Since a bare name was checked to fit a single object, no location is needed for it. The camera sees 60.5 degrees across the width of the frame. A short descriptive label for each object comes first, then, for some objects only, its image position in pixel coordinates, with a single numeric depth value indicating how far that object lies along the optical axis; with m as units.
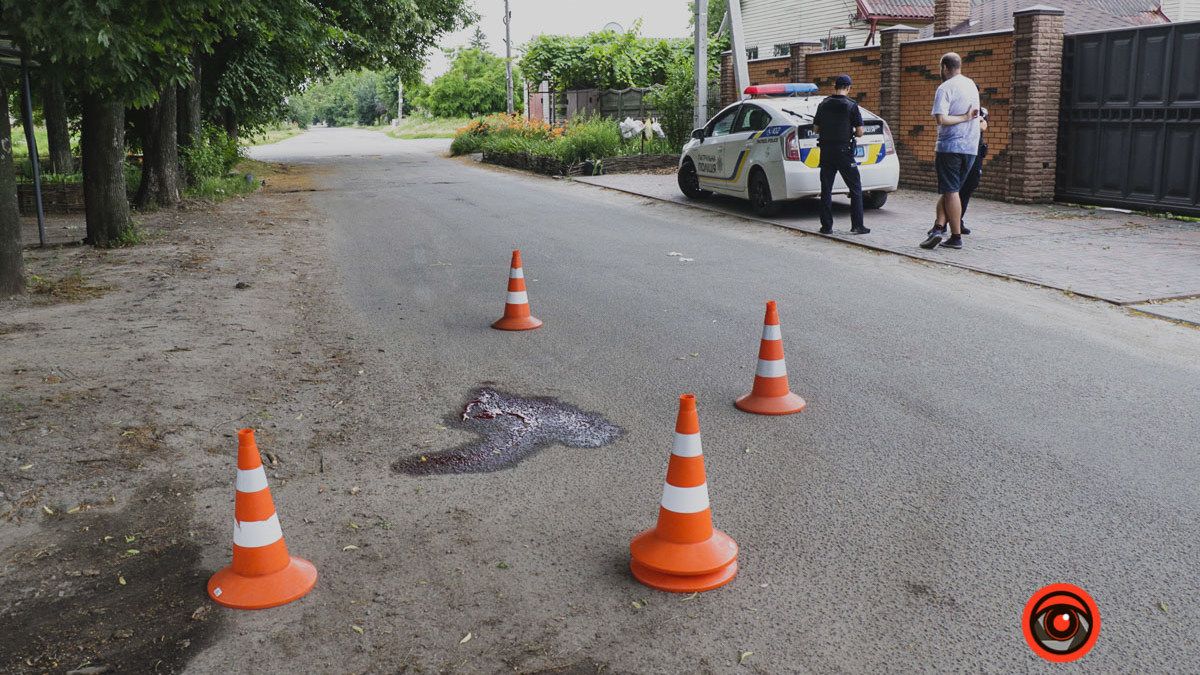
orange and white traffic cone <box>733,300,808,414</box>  5.99
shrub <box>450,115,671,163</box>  25.58
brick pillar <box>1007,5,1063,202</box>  15.45
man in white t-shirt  11.27
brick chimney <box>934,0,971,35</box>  23.47
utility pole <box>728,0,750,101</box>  22.62
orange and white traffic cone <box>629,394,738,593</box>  3.86
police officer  12.93
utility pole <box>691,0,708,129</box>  22.52
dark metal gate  13.62
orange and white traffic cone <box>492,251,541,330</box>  8.26
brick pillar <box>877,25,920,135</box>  18.92
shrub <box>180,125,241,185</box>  20.02
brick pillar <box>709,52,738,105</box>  25.67
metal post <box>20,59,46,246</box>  11.48
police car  14.36
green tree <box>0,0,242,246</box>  7.38
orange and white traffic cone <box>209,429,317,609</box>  3.82
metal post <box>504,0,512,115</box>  43.30
